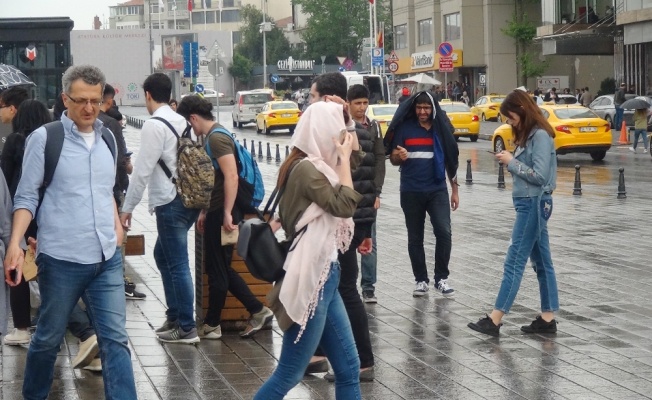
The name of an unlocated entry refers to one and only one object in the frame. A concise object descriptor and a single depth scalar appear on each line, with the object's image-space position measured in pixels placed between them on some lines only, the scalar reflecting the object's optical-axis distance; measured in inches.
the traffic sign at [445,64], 1861.5
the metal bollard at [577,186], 825.4
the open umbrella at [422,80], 2583.7
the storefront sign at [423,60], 3152.1
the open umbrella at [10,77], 457.7
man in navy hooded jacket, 416.2
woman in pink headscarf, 220.2
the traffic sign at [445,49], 1811.3
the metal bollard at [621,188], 805.9
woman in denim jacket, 346.6
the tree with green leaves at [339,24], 4753.9
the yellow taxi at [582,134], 1190.9
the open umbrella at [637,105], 1275.8
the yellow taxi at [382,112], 1531.7
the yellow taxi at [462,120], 1668.3
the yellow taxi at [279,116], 1990.7
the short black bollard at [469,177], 957.7
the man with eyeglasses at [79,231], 232.8
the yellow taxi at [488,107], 2236.7
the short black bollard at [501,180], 913.8
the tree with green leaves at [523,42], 2628.0
